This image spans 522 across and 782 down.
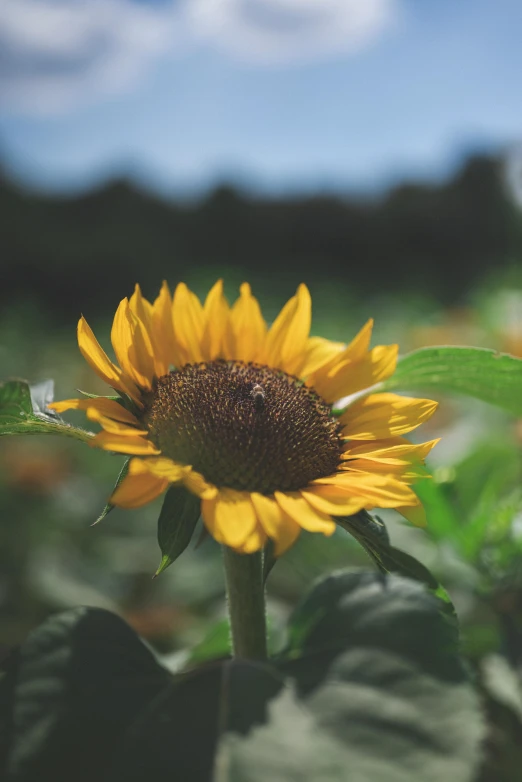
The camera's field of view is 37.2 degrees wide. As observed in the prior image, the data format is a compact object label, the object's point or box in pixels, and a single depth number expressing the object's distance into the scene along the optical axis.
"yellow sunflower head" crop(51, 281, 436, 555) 0.48
